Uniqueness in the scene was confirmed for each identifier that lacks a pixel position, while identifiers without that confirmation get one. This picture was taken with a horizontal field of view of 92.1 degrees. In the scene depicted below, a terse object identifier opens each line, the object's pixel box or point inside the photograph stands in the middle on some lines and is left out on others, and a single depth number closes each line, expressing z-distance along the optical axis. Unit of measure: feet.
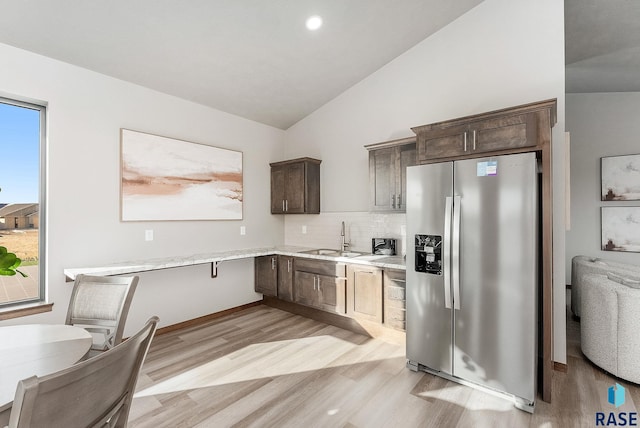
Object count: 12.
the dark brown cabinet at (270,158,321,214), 14.61
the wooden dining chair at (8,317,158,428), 2.31
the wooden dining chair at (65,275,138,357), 6.45
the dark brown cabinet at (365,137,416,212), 11.46
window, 9.04
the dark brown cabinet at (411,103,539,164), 7.56
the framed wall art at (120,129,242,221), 11.02
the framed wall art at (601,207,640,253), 14.28
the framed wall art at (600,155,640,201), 14.35
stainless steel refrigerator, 7.26
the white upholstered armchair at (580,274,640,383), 8.14
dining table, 3.63
